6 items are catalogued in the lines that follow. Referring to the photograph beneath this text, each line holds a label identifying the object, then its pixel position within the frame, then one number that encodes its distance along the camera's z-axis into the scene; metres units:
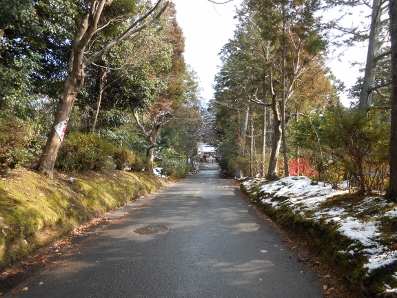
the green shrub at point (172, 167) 25.53
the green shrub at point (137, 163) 14.86
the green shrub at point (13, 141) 5.34
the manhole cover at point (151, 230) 5.63
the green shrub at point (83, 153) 8.15
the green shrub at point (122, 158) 12.77
